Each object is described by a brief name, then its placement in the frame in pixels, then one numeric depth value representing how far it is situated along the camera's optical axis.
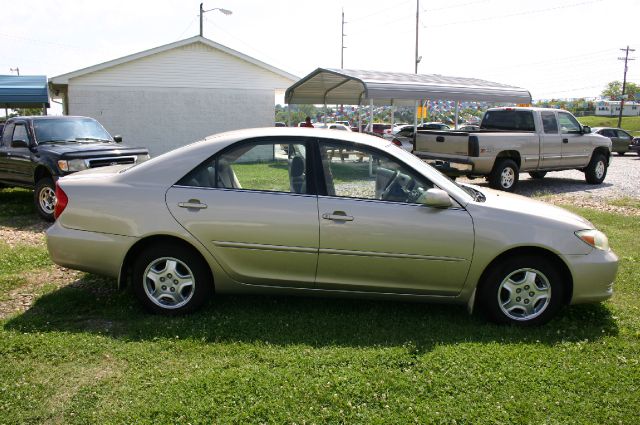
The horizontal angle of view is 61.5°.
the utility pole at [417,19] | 38.56
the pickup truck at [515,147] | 11.98
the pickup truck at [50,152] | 8.67
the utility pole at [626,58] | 66.16
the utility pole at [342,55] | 53.33
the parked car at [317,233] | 4.32
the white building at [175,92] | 21.78
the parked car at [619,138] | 27.97
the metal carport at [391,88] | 16.66
